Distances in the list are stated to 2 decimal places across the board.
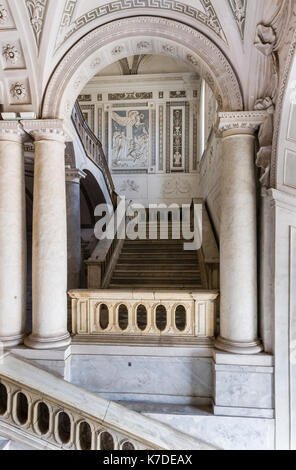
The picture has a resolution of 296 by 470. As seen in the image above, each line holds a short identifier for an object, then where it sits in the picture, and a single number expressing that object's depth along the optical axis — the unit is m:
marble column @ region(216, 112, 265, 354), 3.95
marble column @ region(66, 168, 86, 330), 6.82
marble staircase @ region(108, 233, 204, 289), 6.38
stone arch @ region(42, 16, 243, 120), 4.04
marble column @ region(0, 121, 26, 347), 4.20
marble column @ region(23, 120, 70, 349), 4.16
